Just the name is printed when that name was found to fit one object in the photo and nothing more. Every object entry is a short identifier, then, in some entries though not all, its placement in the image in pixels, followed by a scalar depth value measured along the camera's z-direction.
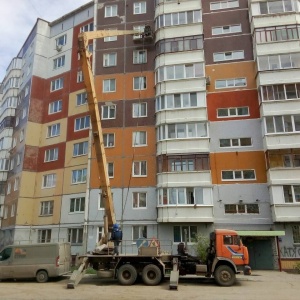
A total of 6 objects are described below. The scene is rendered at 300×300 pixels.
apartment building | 27.55
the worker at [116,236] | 19.55
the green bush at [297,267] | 24.16
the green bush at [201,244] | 23.60
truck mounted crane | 17.97
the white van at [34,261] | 19.83
